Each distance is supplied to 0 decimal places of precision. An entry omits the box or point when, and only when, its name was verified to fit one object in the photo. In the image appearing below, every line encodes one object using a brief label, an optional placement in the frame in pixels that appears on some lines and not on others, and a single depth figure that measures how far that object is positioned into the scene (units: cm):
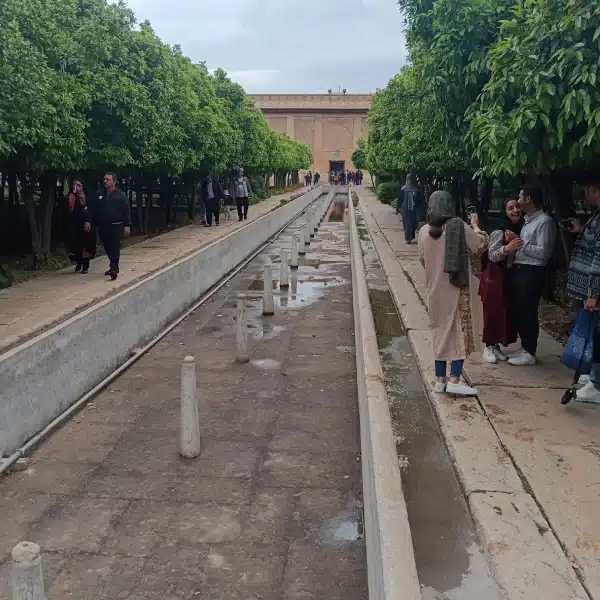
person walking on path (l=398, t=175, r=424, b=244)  1681
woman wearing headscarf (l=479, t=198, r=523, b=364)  621
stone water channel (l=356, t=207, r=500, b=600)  330
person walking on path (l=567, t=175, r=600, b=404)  502
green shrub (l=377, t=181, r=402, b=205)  3469
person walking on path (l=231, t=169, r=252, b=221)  2359
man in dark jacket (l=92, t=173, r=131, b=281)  1090
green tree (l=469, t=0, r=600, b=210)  488
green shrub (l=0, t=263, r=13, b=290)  1137
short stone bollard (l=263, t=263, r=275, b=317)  1109
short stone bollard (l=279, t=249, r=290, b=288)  1371
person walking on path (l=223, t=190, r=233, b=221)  2590
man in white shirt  598
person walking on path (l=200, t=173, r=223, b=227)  2272
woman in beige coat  522
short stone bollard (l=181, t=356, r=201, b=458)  539
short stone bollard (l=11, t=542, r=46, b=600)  260
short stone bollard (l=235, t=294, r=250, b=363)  817
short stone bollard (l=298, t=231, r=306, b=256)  1939
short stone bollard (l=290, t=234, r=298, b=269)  1609
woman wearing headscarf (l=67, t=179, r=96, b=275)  1205
